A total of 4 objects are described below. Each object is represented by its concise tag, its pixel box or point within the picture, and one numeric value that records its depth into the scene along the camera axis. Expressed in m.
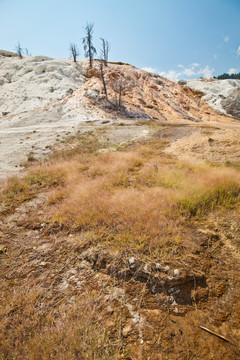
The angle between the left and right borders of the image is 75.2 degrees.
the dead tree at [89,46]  40.72
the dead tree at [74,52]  43.38
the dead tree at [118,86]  34.14
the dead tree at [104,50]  42.56
